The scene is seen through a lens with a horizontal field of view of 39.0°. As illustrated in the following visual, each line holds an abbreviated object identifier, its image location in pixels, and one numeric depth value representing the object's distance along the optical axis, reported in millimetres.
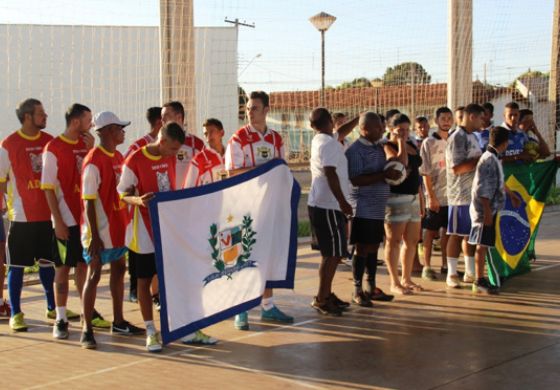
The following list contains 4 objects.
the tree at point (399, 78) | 29750
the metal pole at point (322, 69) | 21516
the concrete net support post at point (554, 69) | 19375
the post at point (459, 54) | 14156
